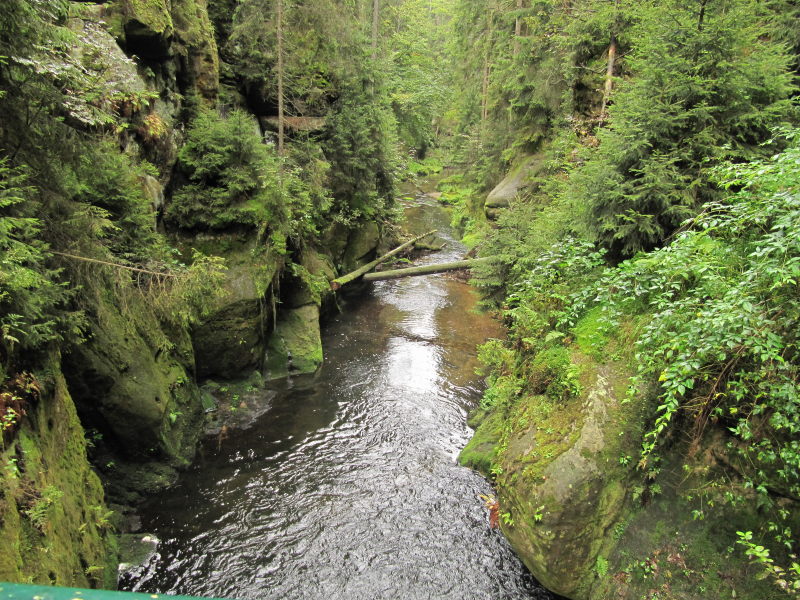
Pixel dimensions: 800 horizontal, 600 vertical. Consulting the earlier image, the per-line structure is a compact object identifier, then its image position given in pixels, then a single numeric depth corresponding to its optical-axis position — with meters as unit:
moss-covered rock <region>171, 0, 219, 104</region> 12.74
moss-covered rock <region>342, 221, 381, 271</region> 18.95
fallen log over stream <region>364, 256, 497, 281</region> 19.41
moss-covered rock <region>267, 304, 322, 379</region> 12.98
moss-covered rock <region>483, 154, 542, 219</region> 16.98
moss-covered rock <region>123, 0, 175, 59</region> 10.28
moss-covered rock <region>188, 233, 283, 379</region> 11.17
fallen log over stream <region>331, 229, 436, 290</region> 16.84
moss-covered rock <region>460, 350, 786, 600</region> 4.76
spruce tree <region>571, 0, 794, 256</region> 6.55
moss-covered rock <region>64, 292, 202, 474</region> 7.43
